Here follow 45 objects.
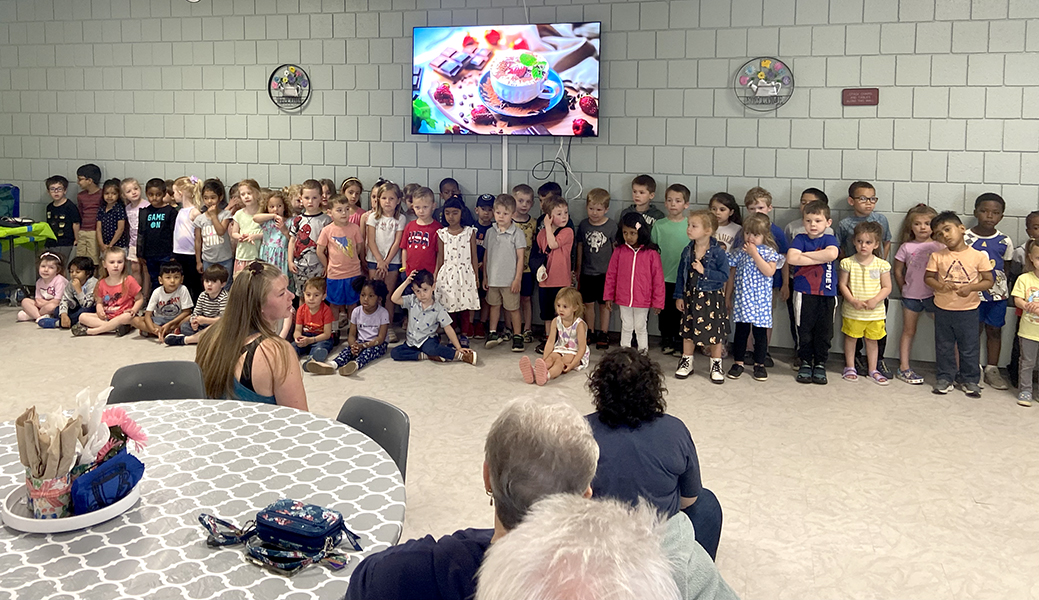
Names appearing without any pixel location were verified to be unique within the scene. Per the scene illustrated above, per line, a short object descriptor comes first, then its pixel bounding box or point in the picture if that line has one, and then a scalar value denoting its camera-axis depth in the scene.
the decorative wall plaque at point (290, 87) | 7.99
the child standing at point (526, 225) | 7.25
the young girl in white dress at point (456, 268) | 7.08
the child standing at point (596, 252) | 7.03
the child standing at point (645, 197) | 6.97
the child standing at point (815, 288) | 6.21
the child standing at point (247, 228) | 7.73
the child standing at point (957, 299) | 5.91
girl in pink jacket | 6.56
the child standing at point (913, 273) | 6.27
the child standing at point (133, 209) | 8.41
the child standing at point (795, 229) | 6.62
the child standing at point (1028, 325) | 5.74
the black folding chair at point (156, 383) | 3.68
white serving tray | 2.25
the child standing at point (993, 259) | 6.13
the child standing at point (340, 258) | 7.29
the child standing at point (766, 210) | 6.66
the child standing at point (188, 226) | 8.02
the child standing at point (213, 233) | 7.92
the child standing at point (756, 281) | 6.24
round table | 2.04
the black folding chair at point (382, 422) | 3.06
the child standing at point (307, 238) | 7.43
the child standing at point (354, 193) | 7.61
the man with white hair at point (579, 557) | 1.09
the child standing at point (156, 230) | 8.16
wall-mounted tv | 7.09
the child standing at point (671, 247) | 6.90
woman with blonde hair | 3.44
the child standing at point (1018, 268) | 6.12
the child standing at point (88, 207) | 8.60
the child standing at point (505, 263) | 7.06
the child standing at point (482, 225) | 7.30
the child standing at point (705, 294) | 6.21
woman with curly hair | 2.84
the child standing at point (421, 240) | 7.24
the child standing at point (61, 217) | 8.65
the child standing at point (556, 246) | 6.97
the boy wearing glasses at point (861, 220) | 6.48
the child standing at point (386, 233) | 7.35
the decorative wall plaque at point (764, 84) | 6.75
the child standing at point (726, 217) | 6.72
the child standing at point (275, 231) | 7.57
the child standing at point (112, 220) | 8.43
